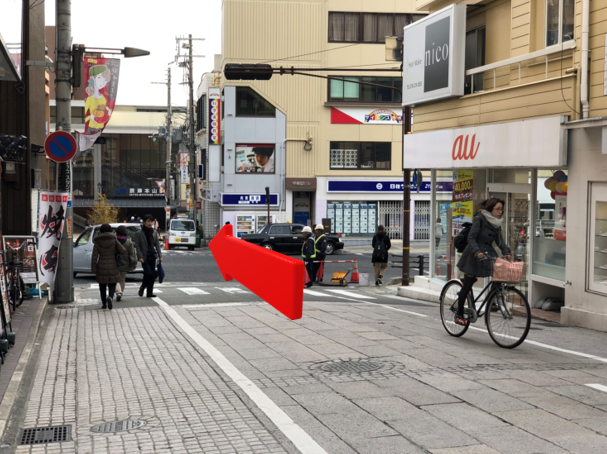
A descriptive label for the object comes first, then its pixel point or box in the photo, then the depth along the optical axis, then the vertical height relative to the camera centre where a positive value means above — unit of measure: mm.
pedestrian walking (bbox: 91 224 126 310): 14352 -1336
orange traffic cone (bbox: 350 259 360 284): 25328 -2721
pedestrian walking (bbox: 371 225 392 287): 24297 -1880
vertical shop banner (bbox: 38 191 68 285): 14305 -776
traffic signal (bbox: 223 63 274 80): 20803 +3235
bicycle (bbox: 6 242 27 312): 12734 -1544
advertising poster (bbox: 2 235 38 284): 14148 -1160
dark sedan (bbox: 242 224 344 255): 38812 -2297
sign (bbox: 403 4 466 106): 16531 +3058
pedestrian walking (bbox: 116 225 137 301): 15118 -1265
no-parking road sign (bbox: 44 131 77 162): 14086 +800
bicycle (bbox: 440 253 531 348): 9016 -1435
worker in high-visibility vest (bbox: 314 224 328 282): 22656 -1570
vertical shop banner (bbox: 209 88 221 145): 46938 +4390
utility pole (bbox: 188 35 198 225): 53506 +2899
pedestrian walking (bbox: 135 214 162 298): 15727 -1192
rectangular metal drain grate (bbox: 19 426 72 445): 6023 -1933
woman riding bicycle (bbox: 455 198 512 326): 9625 -590
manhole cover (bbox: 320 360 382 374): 8055 -1833
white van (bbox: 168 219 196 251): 44281 -2377
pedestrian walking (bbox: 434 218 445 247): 18703 -916
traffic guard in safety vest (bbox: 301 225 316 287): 22422 -1730
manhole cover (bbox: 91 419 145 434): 6230 -1903
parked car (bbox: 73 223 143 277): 24328 -1811
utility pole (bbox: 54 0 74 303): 15320 +1603
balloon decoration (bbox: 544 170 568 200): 13227 +169
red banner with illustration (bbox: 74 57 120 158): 18828 +2449
